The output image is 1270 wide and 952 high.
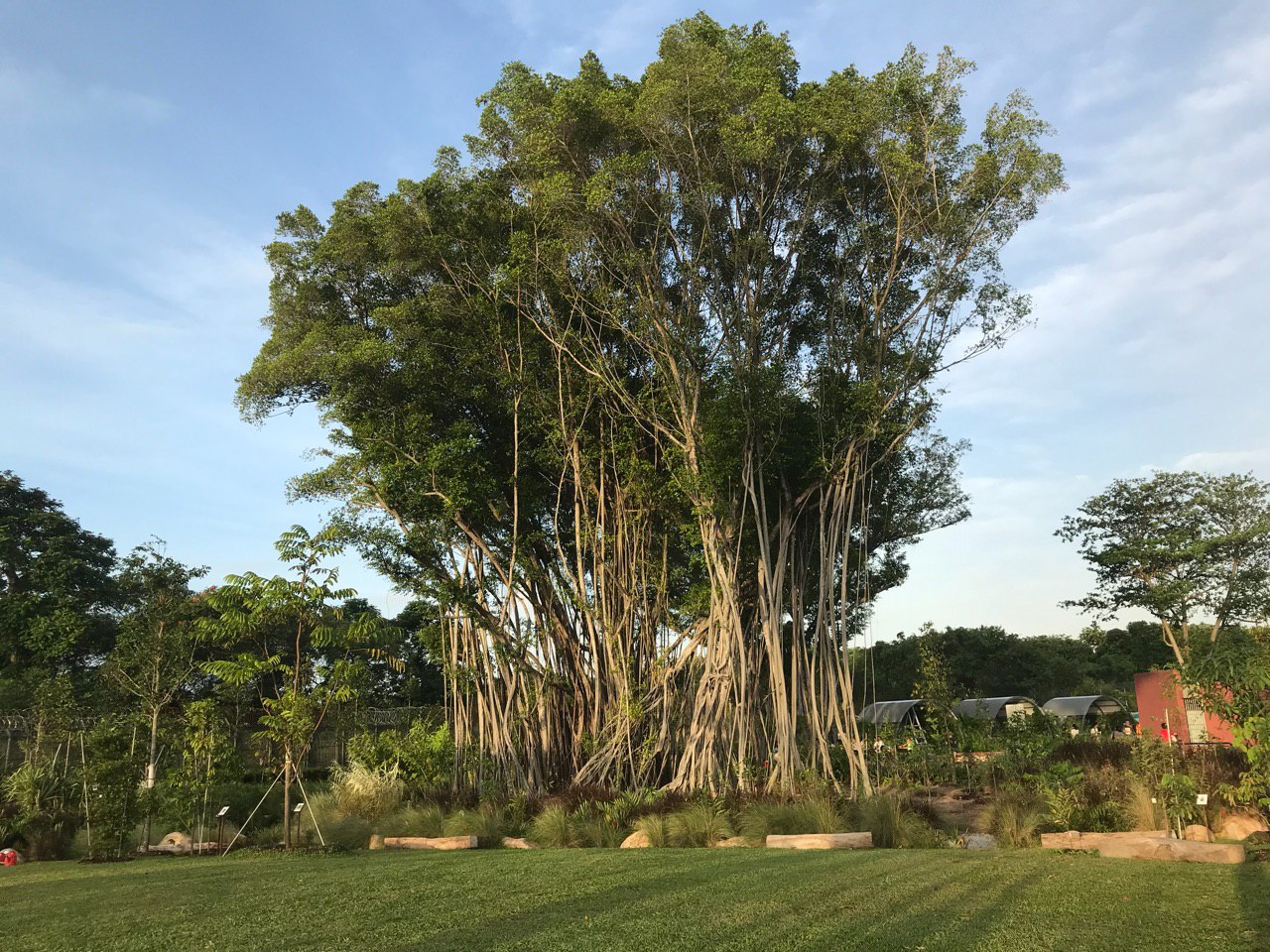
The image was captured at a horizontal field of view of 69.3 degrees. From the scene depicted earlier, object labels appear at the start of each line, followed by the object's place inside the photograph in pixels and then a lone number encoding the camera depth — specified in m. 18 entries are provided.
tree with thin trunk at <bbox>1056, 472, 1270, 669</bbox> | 21.30
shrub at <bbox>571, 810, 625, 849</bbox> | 8.27
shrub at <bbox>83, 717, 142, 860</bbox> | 8.23
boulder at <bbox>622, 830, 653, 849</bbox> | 7.95
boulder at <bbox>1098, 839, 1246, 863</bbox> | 5.36
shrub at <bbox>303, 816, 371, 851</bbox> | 8.47
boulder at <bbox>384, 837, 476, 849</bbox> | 8.41
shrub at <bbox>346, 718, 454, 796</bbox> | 11.50
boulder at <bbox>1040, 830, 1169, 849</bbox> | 6.01
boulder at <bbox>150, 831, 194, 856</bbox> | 9.02
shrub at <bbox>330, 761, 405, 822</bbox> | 10.59
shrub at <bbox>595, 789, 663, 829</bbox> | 8.75
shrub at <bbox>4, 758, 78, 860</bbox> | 8.47
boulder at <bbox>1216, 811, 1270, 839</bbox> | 6.64
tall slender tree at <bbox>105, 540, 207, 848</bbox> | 14.14
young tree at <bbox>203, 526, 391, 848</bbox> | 8.31
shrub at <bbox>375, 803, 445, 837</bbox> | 9.23
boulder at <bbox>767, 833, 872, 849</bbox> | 7.18
